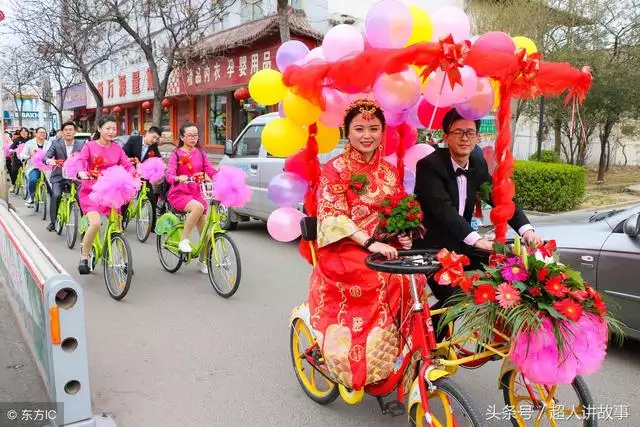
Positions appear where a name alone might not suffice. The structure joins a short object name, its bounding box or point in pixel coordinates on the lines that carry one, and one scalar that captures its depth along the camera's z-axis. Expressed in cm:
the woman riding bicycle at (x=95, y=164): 620
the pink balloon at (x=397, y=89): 278
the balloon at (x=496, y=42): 253
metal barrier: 295
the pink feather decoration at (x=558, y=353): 216
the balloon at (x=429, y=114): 347
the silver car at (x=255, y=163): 842
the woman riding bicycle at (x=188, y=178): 625
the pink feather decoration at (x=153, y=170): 693
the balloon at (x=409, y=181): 362
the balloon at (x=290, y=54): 347
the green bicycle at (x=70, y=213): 822
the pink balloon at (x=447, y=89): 274
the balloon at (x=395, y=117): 342
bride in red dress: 296
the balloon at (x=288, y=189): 364
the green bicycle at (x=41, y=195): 1119
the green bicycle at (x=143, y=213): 889
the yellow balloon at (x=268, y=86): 347
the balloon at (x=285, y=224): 363
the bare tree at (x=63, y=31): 1720
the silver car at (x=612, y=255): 391
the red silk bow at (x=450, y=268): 238
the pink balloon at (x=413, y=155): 378
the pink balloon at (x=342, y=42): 294
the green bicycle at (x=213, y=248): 588
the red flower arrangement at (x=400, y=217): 286
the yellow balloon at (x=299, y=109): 341
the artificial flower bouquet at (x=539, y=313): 217
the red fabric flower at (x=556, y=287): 217
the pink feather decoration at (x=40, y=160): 905
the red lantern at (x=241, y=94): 1776
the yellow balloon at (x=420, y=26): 300
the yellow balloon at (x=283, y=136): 367
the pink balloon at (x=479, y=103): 312
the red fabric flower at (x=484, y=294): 228
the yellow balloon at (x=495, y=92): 326
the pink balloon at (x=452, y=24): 299
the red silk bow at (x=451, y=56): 242
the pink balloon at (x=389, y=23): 276
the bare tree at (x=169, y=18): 1688
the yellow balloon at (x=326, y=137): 382
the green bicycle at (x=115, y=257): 574
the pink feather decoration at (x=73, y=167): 626
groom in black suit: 300
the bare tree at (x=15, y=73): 2430
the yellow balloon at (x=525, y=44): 287
